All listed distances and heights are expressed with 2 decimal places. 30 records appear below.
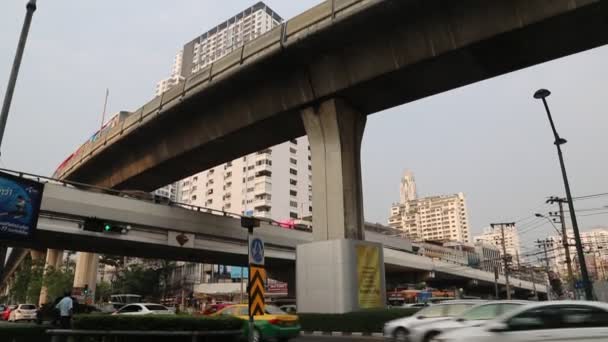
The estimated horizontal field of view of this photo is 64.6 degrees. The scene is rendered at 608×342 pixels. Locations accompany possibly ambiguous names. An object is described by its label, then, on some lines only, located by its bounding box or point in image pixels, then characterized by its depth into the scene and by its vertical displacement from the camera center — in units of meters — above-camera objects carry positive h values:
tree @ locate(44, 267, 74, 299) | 51.19 +3.91
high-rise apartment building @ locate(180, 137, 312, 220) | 93.75 +25.72
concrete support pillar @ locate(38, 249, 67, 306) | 53.66 +6.62
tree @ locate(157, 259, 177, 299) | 79.88 +6.81
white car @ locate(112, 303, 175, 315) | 23.41 +0.49
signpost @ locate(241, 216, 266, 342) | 9.68 +0.73
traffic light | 25.64 +4.84
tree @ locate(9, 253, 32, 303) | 55.41 +4.53
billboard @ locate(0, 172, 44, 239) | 13.76 +3.26
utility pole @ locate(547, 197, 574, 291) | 43.73 +9.58
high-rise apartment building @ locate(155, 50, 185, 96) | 158.00 +80.01
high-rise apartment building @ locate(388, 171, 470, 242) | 191.75 +35.12
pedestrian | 17.25 +0.31
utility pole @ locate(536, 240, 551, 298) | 74.84 +9.99
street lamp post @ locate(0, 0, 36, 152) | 12.73 +6.91
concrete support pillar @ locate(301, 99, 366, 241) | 22.94 +6.76
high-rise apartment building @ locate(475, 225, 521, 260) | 179.12 +26.64
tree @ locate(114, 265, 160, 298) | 77.88 +5.66
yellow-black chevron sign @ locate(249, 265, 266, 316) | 9.68 +0.48
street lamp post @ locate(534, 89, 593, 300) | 21.19 +5.20
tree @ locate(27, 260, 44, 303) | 53.00 +4.37
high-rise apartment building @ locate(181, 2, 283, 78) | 145.12 +86.34
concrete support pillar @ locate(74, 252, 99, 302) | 45.50 +4.40
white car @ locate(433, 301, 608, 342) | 8.46 -0.26
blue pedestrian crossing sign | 9.81 +1.29
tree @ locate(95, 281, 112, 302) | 77.26 +4.42
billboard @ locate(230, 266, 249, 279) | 84.00 +7.30
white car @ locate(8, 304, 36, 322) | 35.84 +0.57
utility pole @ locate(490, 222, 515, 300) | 68.47 +11.82
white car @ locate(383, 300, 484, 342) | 14.05 -0.15
